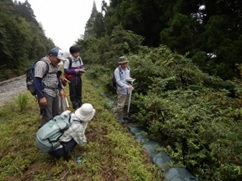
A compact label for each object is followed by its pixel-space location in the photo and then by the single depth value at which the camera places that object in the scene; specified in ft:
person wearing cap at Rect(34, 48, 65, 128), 9.61
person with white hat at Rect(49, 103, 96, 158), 8.79
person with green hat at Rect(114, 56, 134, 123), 14.19
